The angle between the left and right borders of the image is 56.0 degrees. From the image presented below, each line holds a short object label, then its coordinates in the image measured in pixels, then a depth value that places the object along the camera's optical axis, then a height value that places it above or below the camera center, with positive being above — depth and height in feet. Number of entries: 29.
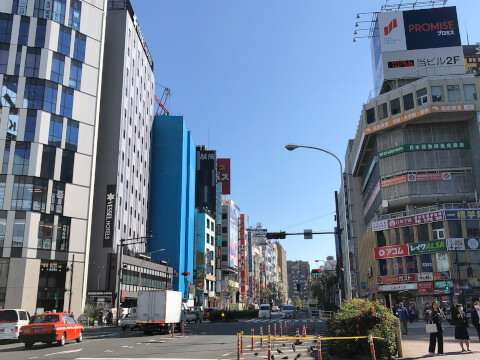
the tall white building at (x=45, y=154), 165.78 +54.51
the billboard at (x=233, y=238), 384.06 +48.70
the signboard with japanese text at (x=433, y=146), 208.34 +66.42
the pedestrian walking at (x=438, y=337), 50.06 -4.65
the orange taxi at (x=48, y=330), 68.13 -5.05
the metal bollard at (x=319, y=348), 40.71 -4.67
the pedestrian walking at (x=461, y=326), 50.78 -3.54
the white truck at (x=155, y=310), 98.07 -3.05
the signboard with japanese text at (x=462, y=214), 183.21 +31.41
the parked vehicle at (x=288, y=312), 197.55 -7.31
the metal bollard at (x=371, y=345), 40.67 -4.47
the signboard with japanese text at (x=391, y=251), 195.11 +18.47
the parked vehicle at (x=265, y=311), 212.64 -7.58
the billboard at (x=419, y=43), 225.76 +124.07
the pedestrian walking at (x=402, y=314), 80.12 -3.48
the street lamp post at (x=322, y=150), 82.74 +26.34
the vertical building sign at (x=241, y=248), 423.23 +42.78
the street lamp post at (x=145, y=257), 211.86 +19.57
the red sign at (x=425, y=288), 181.06 +2.35
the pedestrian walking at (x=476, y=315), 52.60 -2.45
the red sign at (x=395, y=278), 188.55 +6.55
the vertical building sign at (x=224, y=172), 388.98 +103.76
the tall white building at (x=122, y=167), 200.23 +62.64
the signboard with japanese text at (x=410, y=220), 185.68 +30.97
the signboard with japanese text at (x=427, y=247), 180.75 +18.73
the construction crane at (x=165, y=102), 338.01 +140.49
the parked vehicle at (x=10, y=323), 76.95 -4.39
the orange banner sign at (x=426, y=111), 199.72 +79.38
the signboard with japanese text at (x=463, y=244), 178.58 +19.12
